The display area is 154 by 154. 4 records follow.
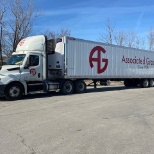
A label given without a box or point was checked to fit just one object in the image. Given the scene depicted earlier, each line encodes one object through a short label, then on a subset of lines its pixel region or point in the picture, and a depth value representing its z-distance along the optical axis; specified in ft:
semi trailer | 31.39
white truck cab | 30.21
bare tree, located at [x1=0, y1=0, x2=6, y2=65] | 78.03
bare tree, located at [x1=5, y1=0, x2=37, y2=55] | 82.89
